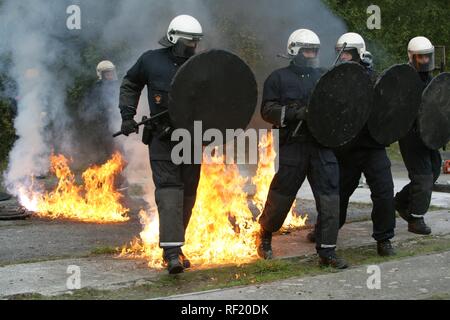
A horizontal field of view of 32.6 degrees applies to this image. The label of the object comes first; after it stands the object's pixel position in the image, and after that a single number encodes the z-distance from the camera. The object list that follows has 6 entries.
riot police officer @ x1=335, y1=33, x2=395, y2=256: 6.33
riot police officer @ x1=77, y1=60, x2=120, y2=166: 9.18
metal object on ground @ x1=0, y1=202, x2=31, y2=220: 8.27
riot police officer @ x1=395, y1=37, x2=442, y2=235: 7.30
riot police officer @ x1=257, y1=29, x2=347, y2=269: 5.87
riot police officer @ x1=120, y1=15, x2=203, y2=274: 5.52
